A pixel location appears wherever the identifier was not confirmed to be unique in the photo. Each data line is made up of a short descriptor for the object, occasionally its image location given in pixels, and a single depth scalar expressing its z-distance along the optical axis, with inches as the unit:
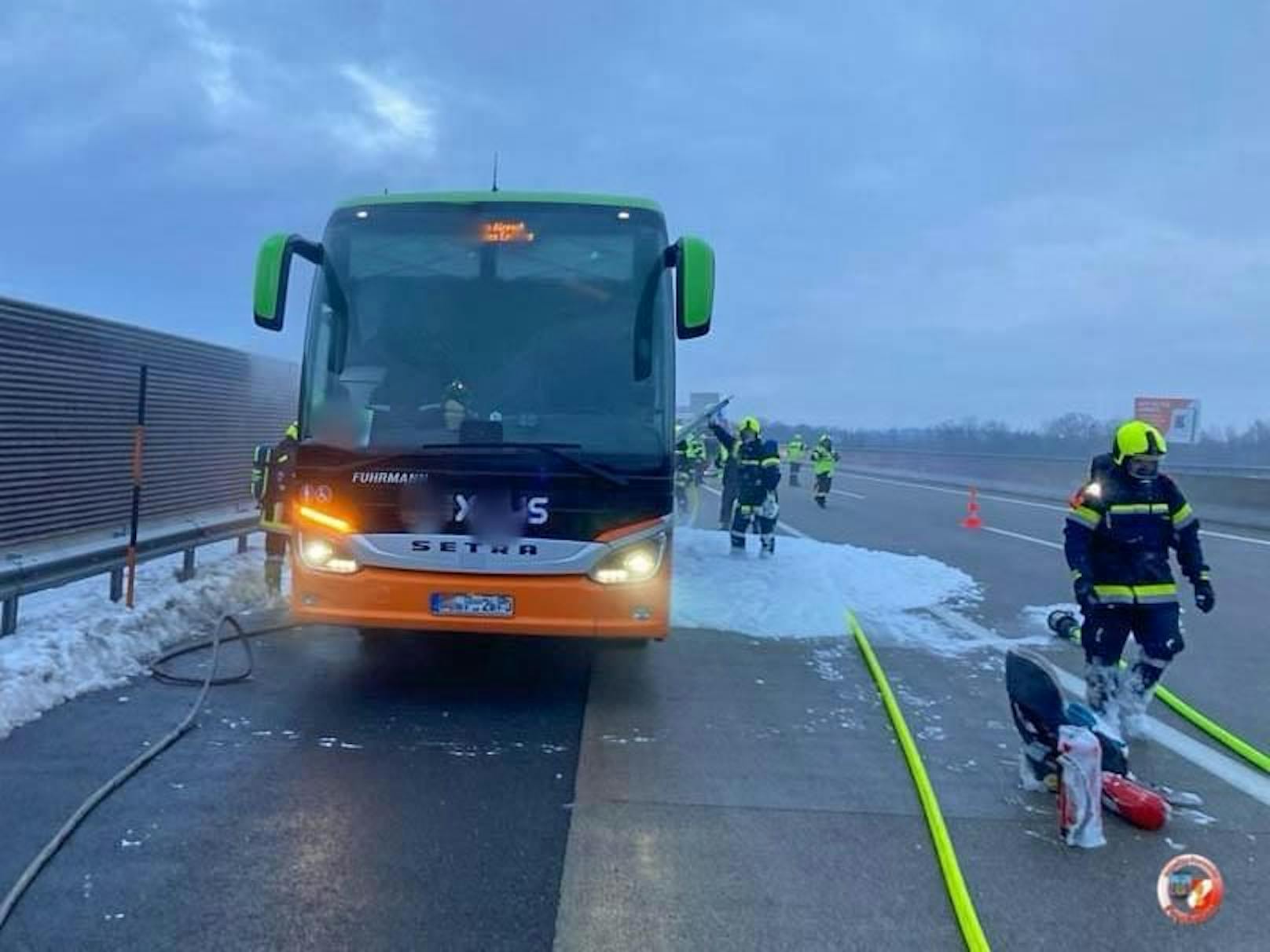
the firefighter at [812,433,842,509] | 991.0
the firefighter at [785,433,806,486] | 1336.1
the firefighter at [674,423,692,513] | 689.2
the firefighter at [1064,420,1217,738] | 225.9
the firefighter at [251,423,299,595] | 335.9
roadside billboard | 1801.2
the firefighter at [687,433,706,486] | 832.5
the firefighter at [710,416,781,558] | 544.1
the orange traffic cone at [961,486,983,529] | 819.4
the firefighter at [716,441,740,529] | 639.8
